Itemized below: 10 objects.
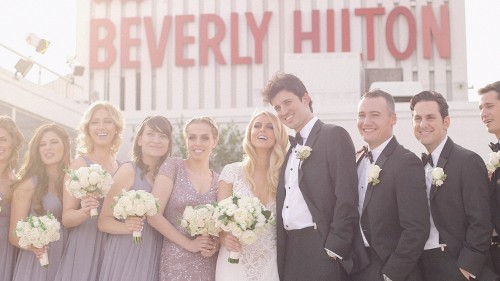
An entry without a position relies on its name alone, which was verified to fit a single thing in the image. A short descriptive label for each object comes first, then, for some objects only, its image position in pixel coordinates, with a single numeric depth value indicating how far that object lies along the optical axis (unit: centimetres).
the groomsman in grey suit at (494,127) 536
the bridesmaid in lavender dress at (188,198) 596
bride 593
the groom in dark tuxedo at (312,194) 508
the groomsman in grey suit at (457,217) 505
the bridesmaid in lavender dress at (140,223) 599
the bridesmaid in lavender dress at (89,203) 609
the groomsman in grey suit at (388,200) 490
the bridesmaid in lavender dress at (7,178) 637
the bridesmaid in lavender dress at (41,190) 625
